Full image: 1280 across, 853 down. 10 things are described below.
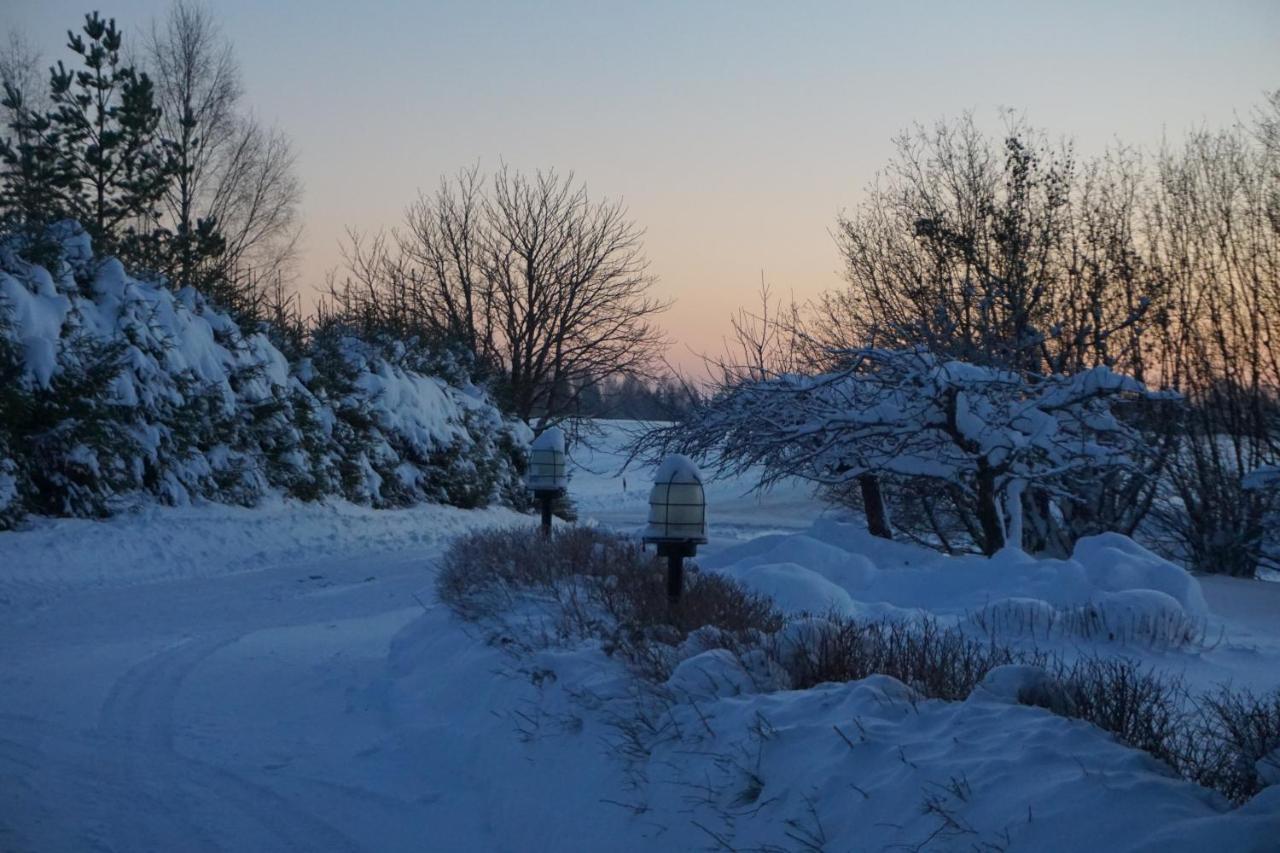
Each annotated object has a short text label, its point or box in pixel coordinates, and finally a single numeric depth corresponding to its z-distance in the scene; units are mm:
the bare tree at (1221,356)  15906
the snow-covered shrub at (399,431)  18906
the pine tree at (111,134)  25219
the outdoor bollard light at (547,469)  10094
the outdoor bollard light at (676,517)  6180
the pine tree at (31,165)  21562
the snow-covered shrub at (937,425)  11633
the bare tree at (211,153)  33906
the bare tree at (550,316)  30922
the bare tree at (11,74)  27203
